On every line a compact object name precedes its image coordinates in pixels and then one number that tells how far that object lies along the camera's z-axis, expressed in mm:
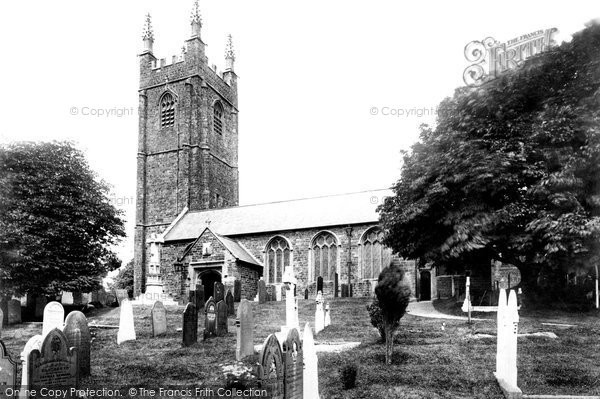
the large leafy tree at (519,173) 16094
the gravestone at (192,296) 20875
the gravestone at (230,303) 19344
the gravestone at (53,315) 11080
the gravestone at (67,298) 26491
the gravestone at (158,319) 15039
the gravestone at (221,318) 14633
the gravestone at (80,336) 10015
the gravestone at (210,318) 14273
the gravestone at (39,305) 21719
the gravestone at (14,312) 19656
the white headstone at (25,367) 7273
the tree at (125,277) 60969
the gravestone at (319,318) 15720
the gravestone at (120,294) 28922
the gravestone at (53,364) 7449
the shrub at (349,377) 8836
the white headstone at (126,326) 14492
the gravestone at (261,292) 25359
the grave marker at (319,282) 27050
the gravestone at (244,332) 11258
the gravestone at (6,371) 7445
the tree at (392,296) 10945
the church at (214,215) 29844
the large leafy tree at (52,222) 23625
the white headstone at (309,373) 8133
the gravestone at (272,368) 6953
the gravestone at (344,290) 29203
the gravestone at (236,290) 24688
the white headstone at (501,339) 8938
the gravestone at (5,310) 19300
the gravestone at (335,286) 29228
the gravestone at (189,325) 13133
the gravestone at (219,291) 21341
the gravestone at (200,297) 20062
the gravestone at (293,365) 7492
